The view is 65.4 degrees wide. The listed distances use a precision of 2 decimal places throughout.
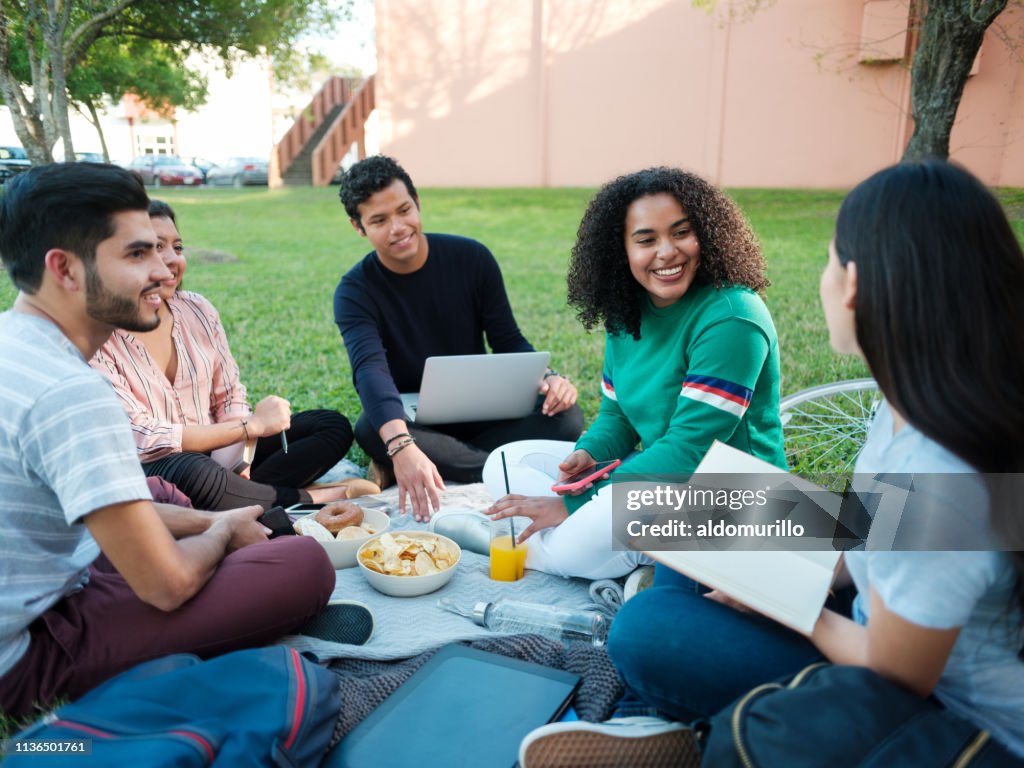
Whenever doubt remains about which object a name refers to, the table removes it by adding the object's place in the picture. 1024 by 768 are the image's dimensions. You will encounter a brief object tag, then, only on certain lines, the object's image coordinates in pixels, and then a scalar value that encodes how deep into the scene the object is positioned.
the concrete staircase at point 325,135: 20.33
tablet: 1.69
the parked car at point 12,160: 17.75
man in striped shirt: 1.53
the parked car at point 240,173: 23.73
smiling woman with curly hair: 2.20
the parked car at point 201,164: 26.12
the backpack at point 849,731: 1.21
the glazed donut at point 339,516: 2.73
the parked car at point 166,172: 24.20
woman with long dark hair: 1.17
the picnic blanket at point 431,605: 2.18
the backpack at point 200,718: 1.45
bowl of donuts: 2.65
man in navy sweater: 3.19
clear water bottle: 2.28
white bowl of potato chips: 2.46
